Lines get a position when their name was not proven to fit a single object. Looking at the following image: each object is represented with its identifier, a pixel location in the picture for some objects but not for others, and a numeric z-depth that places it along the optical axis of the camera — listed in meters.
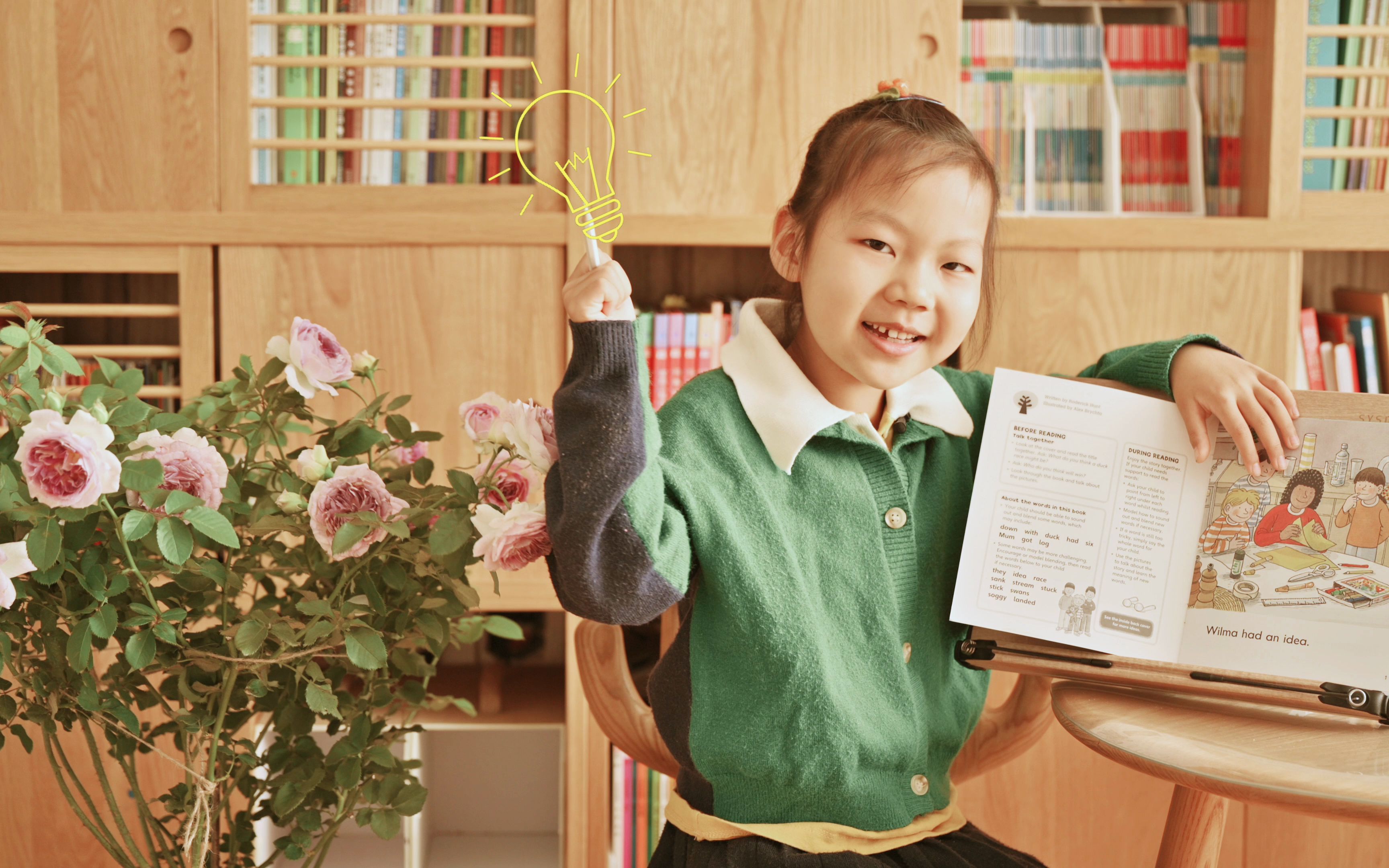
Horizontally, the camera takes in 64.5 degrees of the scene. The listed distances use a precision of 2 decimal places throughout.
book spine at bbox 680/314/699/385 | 1.70
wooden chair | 1.05
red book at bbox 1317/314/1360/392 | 1.71
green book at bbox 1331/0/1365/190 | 1.69
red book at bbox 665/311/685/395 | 1.70
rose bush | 0.85
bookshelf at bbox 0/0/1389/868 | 1.57
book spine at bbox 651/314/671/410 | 1.69
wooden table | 0.74
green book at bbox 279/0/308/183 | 1.63
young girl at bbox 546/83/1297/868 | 0.90
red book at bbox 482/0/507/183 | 1.65
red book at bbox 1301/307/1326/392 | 1.72
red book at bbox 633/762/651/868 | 1.67
